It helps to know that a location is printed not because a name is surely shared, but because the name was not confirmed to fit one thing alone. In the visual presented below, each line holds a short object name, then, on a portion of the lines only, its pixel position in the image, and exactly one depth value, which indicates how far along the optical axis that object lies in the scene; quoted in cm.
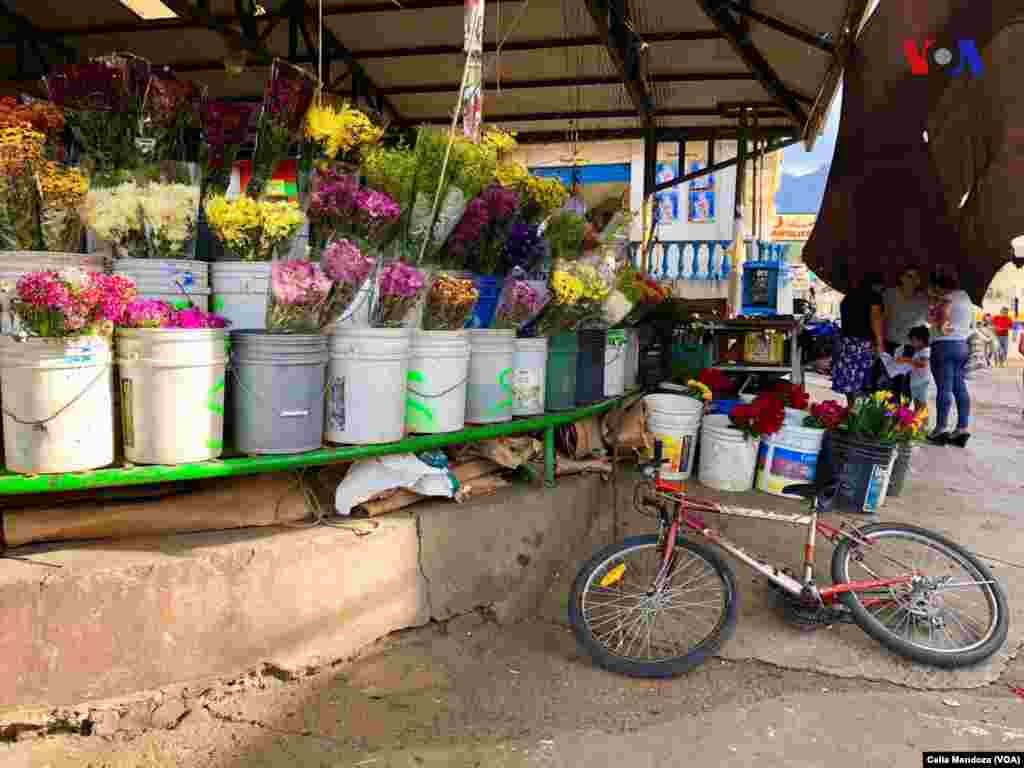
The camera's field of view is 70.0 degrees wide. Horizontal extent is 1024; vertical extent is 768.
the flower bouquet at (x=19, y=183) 266
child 734
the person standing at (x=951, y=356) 706
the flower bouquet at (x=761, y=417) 480
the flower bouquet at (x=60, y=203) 276
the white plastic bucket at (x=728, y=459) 500
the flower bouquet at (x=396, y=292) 309
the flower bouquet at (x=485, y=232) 365
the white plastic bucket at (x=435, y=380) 335
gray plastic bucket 286
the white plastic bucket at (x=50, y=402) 246
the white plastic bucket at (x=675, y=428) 507
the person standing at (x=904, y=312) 717
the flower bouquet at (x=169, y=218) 288
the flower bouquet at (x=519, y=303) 373
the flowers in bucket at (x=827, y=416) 481
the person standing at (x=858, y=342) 746
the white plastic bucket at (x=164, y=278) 297
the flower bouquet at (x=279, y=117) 328
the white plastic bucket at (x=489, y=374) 368
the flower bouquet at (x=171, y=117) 306
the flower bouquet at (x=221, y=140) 326
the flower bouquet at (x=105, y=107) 293
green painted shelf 247
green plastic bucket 418
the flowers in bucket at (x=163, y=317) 265
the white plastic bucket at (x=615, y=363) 480
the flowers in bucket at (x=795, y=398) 546
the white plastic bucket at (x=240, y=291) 315
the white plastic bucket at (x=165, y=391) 263
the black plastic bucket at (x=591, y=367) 438
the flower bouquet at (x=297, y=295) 279
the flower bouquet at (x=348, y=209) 317
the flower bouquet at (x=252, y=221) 291
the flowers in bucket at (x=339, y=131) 338
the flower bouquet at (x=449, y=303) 331
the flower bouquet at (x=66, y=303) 239
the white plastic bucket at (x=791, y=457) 486
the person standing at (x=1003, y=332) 2119
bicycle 330
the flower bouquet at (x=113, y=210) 284
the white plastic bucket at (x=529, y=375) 395
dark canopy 425
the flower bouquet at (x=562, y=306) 384
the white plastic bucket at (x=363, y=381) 308
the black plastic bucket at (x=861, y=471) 455
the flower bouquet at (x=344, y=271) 290
